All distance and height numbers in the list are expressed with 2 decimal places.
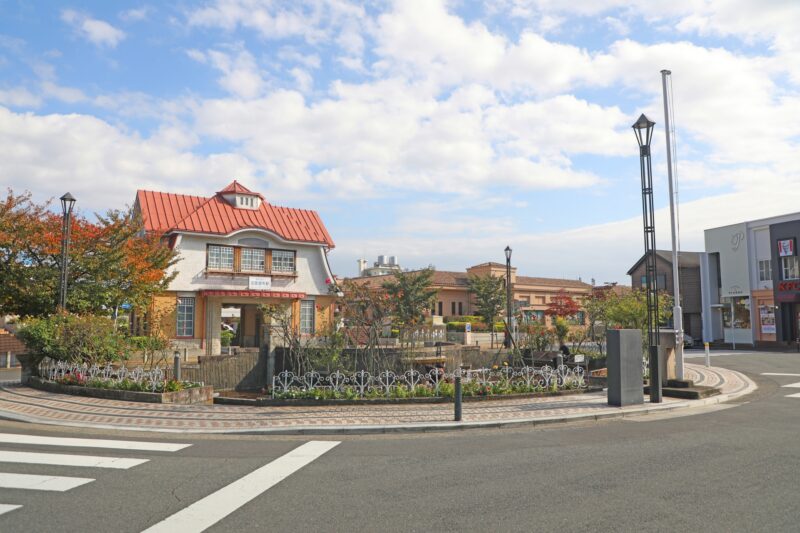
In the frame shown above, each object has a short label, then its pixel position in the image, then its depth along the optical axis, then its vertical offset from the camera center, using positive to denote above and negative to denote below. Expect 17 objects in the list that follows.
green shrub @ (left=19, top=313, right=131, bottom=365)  16.44 -0.51
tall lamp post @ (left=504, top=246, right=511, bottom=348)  26.89 +1.24
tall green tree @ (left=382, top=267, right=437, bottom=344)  44.94 +2.17
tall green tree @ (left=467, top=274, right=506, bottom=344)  50.84 +1.76
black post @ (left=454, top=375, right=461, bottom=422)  10.82 -1.55
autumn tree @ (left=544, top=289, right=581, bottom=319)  41.84 +0.67
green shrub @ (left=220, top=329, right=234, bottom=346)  37.81 -1.14
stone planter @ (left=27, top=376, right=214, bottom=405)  13.55 -1.71
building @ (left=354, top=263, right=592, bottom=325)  58.00 +2.81
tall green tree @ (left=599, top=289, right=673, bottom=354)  23.00 +0.21
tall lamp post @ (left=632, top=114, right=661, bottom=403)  14.12 +2.46
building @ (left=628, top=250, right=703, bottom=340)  48.44 +2.64
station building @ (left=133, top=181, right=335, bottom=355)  30.86 +3.14
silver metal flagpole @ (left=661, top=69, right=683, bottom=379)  15.73 +1.22
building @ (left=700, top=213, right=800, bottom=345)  40.31 +2.47
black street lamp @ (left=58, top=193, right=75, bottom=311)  18.11 +2.53
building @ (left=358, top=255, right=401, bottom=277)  81.32 +7.46
